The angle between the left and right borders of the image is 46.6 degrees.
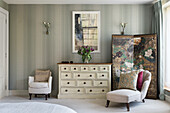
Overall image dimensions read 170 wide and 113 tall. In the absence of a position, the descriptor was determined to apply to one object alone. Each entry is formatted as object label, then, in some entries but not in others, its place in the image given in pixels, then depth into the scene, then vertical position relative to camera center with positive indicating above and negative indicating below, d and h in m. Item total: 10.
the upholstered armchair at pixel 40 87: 5.27 -0.79
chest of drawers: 5.49 -0.63
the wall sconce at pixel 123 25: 5.92 +0.97
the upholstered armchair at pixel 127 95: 4.29 -0.84
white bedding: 1.73 -0.47
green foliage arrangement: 5.63 +0.13
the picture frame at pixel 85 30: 5.98 +0.83
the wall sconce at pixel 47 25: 5.96 +0.98
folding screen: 5.58 +0.13
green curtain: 5.28 +0.39
